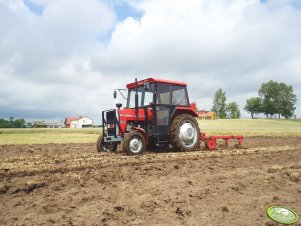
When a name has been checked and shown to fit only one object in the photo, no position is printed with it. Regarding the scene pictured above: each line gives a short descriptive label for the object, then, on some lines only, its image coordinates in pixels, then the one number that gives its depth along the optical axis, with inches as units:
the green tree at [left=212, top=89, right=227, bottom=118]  3939.5
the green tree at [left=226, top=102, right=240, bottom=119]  4525.1
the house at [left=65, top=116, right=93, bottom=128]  5098.4
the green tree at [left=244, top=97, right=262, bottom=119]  4298.7
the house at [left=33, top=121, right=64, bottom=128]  4381.9
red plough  487.6
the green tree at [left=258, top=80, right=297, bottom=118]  3921.8
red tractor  427.2
